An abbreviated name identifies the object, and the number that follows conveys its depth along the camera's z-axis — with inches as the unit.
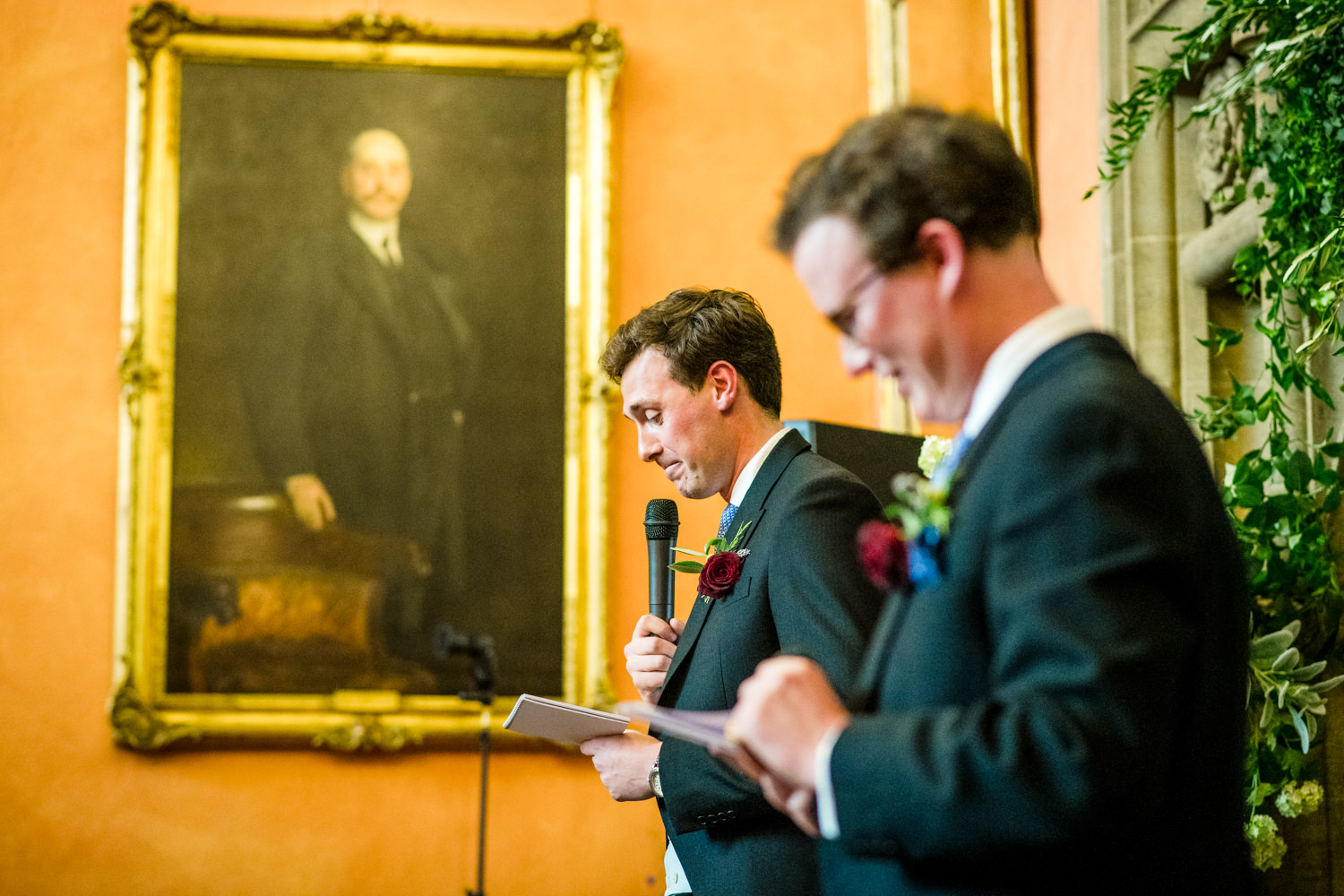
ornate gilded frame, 193.0
